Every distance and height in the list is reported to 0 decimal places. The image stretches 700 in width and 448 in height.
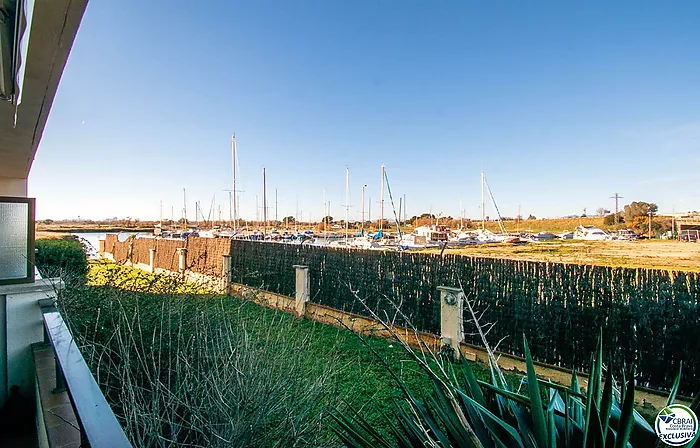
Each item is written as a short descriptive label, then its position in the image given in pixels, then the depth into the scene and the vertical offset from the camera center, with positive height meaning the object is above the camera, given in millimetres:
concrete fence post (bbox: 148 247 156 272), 14414 -1223
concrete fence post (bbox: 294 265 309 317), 8250 -1446
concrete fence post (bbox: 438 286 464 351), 5523 -1422
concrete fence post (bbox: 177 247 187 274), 12047 -991
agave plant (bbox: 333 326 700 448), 968 -639
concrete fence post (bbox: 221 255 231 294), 10414 -1046
